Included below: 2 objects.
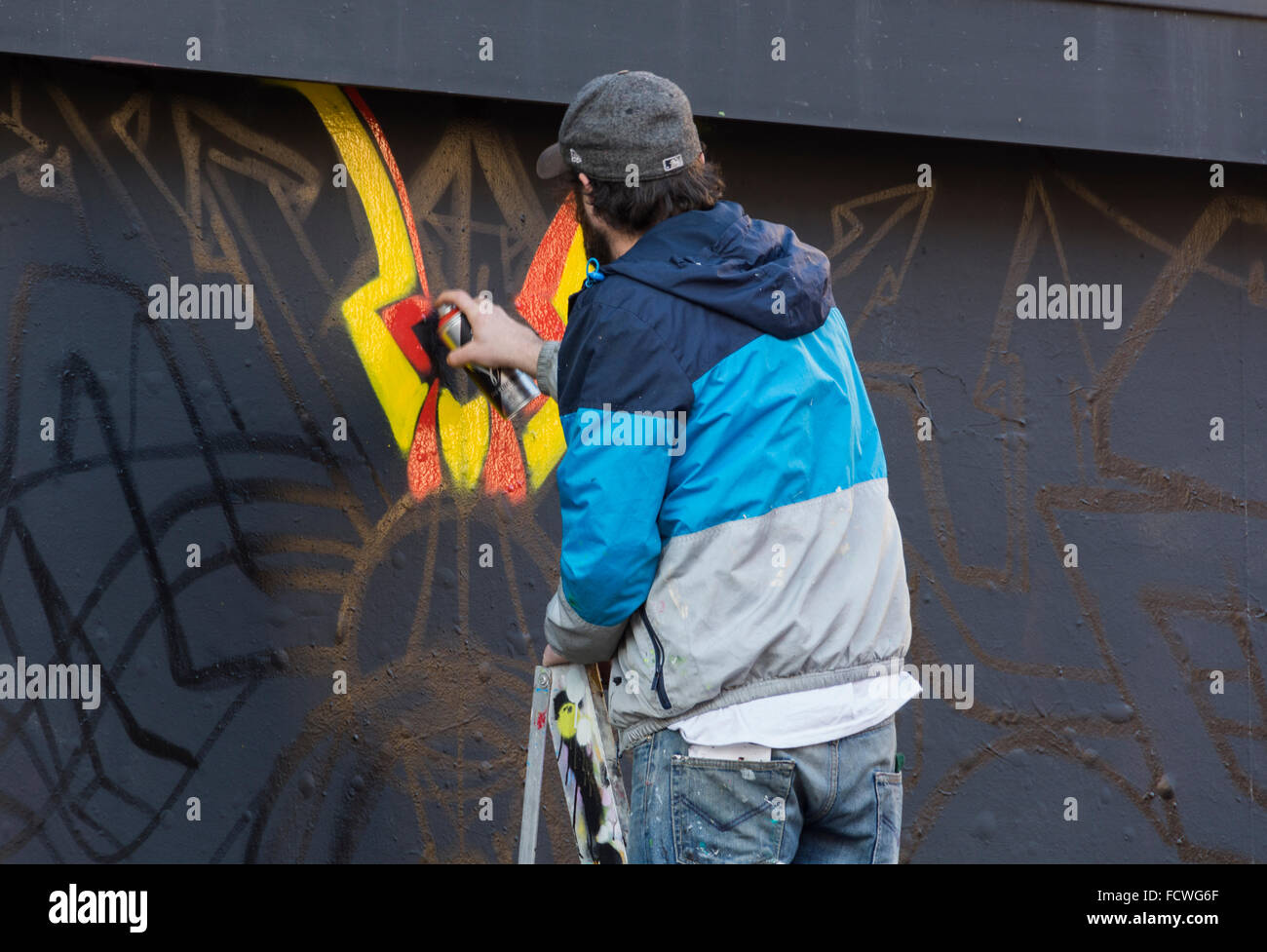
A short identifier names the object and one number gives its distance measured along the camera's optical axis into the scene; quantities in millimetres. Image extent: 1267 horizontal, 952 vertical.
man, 2229
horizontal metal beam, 3232
